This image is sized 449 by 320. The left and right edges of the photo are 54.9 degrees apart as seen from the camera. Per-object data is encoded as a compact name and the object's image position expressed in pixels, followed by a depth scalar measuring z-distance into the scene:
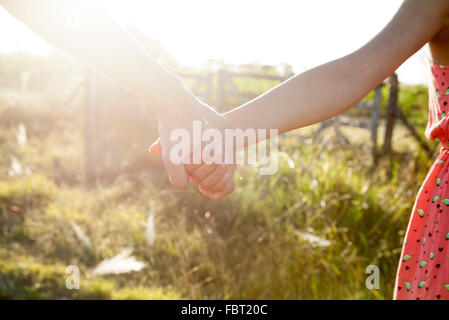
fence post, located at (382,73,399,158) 5.98
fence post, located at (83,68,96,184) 5.26
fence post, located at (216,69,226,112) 6.77
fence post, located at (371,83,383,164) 6.35
